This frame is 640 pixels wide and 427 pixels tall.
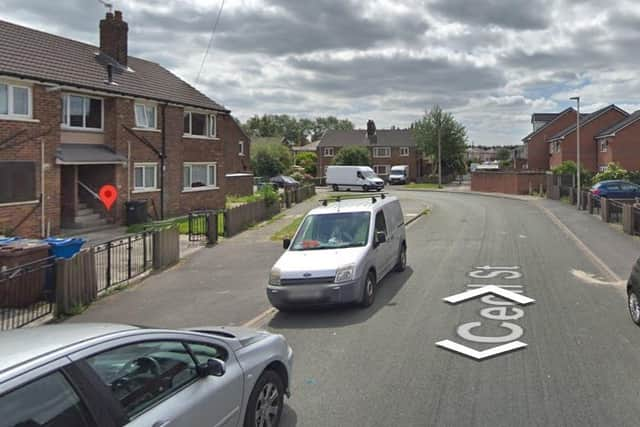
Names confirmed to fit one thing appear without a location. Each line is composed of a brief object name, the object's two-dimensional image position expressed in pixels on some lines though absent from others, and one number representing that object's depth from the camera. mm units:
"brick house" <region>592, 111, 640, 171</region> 47094
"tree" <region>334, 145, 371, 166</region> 72750
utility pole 63275
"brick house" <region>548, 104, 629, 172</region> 52938
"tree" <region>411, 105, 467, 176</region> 70938
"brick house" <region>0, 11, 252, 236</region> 19156
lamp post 31252
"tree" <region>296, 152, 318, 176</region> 84375
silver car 2939
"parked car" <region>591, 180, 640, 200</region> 31953
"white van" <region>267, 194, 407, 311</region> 9305
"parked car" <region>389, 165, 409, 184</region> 71625
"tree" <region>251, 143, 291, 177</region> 68375
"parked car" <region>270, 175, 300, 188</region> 51781
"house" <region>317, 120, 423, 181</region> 80125
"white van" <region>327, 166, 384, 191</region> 57281
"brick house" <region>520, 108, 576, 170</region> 61259
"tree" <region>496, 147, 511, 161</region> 144800
